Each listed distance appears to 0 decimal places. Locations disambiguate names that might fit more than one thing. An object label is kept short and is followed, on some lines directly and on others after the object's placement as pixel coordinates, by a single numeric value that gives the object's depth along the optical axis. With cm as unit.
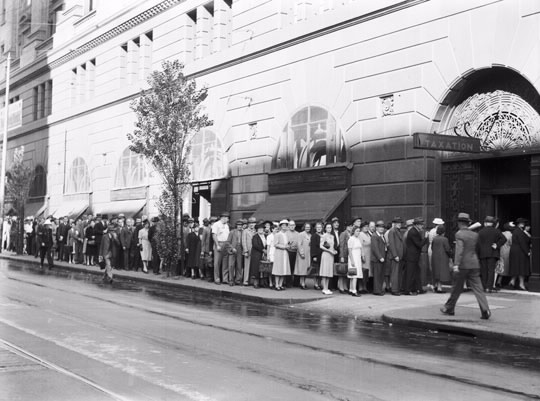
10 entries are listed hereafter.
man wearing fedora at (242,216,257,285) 1868
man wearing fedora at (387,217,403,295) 1667
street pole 3719
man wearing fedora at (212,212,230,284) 1945
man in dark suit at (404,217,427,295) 1650
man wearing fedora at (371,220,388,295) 1664
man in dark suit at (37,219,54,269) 2594
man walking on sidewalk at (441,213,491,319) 1208
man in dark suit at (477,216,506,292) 1581
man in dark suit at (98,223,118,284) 2016
